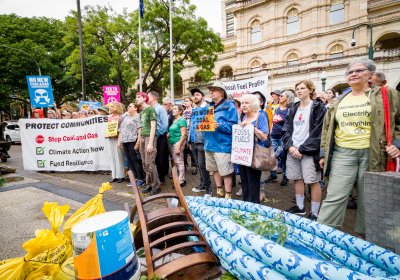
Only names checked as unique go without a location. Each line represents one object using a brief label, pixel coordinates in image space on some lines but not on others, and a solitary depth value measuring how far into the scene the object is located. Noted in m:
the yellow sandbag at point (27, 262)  1.61
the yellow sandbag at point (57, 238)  1.75
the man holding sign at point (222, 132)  4.05
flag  17.04
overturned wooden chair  1.76
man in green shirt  4.87
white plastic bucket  1.37
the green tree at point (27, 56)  26.30
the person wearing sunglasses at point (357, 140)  2.43
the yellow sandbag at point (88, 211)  1.96
